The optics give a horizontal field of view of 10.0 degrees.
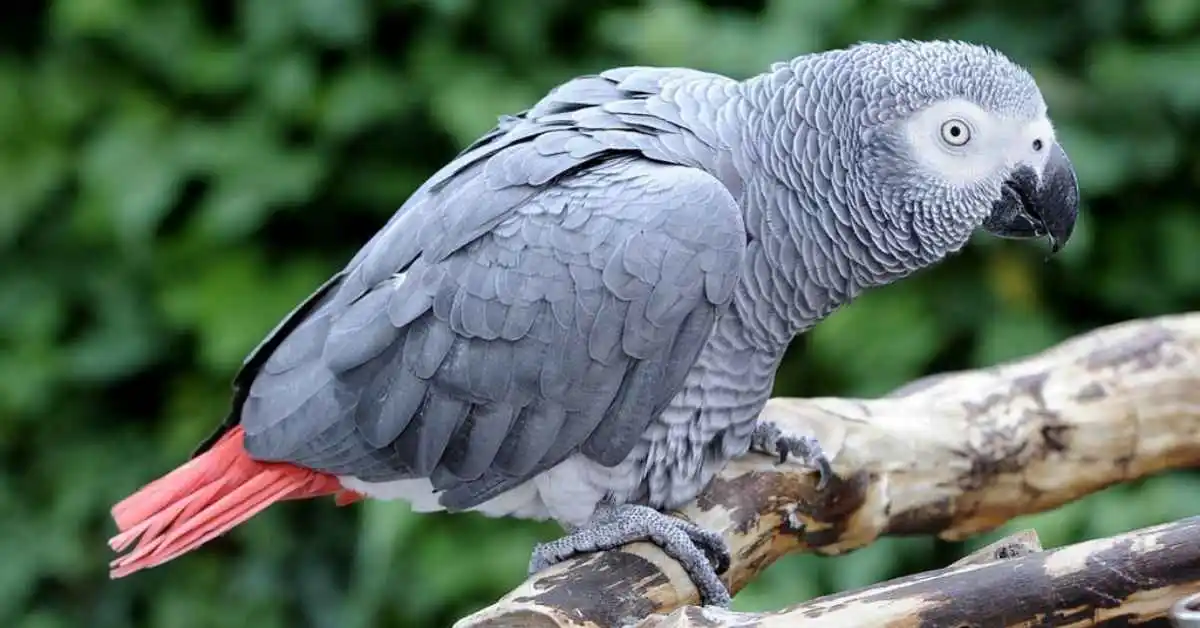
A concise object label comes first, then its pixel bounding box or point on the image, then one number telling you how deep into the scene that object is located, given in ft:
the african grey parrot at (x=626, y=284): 6.98
